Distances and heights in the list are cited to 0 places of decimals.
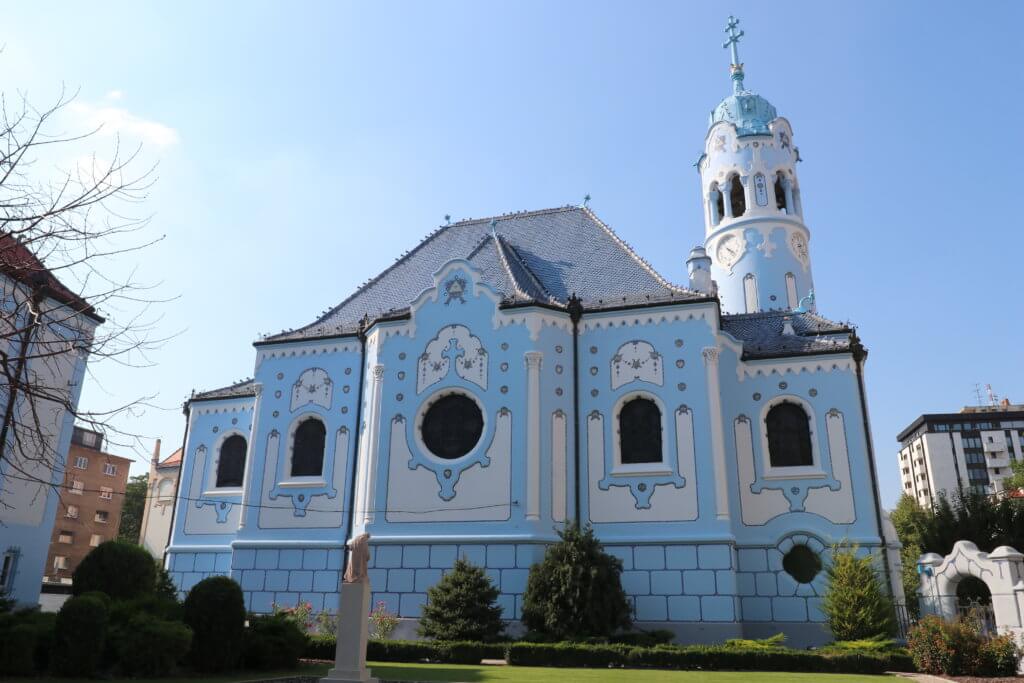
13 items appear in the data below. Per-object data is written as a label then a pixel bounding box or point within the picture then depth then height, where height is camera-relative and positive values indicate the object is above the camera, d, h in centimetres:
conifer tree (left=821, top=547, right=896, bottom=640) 1914 +17
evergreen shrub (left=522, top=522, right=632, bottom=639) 1900 +32
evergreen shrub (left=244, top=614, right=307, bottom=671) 1543 -81
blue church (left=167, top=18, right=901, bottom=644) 2144 +456
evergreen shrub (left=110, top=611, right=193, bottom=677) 1305 -74
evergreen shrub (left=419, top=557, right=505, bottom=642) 1936 -10
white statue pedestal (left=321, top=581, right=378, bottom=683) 1259 -54
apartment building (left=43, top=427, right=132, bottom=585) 5256 +618
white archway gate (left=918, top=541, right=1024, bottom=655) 1723 +76
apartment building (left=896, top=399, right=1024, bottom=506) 7638 +1590
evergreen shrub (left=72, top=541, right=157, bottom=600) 1805 +63
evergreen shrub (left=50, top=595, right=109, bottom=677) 1253 -61
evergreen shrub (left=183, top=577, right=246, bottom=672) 1459 -42
